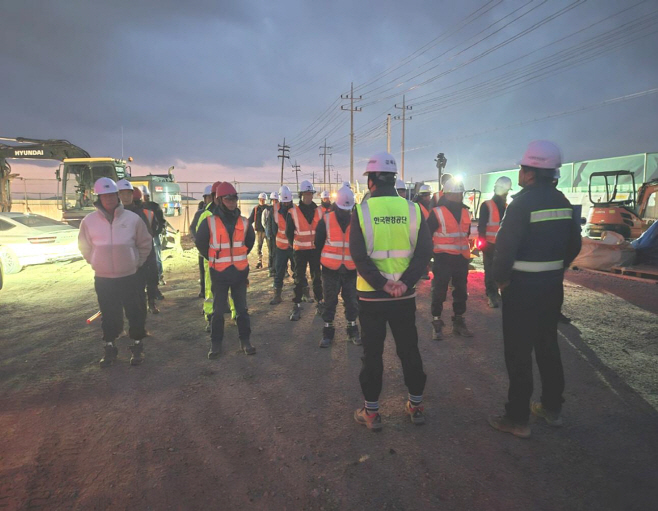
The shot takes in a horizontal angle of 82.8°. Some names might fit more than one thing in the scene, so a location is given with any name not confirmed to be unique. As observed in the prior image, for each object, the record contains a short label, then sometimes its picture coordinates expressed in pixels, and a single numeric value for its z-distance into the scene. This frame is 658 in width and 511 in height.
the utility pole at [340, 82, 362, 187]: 36.22
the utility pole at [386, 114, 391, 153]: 35.16
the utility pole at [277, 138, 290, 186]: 49.64
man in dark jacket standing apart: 2.87
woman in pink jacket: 4.18
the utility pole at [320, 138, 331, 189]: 65.50
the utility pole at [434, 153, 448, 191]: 20.61
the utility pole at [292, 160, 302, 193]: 67.75
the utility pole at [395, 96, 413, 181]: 44.81
